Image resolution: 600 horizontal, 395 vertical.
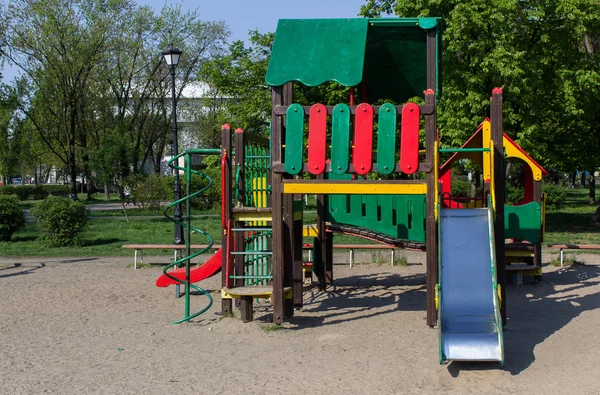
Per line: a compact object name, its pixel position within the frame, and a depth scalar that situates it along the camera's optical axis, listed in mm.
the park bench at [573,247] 13562
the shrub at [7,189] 47744
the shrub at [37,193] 51594
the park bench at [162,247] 13231
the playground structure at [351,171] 6961
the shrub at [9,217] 19094
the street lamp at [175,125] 16031
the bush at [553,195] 33656
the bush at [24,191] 49969
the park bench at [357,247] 13977
